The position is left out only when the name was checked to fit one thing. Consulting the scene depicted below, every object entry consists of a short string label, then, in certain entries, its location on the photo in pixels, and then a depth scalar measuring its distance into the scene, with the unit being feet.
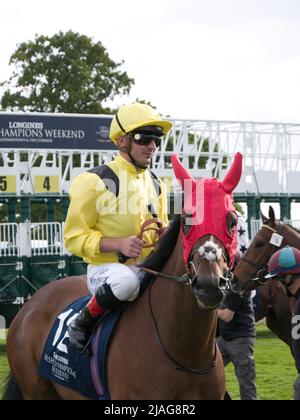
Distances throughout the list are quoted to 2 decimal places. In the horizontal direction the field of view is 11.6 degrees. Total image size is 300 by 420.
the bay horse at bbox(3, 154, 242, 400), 20.93
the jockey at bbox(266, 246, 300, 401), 36.11
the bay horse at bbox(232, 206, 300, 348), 43.71
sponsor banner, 98.74
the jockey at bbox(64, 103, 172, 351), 24.77
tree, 189.47
